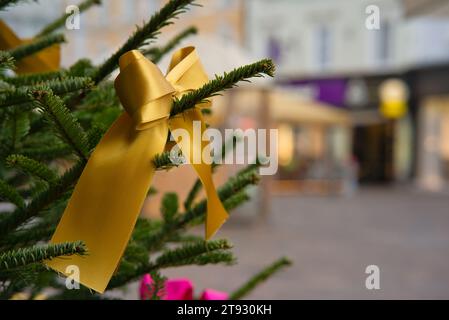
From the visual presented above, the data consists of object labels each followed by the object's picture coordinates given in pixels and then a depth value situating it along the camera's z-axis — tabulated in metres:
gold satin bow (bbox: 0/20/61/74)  1.18
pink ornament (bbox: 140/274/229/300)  1.30
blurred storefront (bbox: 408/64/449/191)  20.08
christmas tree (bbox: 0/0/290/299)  0.76
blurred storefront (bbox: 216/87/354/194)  10.32
